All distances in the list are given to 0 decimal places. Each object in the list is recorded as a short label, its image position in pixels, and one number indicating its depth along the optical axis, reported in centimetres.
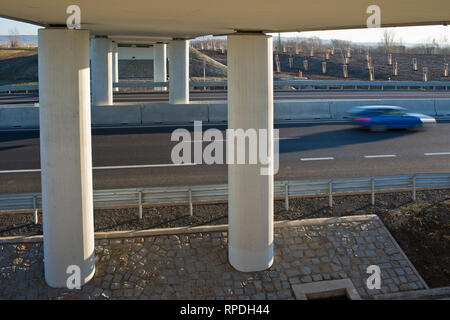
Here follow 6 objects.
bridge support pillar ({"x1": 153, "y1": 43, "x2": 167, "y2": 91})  4122
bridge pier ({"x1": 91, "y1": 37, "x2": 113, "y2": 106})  2309
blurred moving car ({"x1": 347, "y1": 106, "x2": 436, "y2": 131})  2042
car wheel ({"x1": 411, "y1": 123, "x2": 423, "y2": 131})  2077
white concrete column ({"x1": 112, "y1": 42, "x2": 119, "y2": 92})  3859
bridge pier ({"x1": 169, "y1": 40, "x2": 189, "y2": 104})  2306
